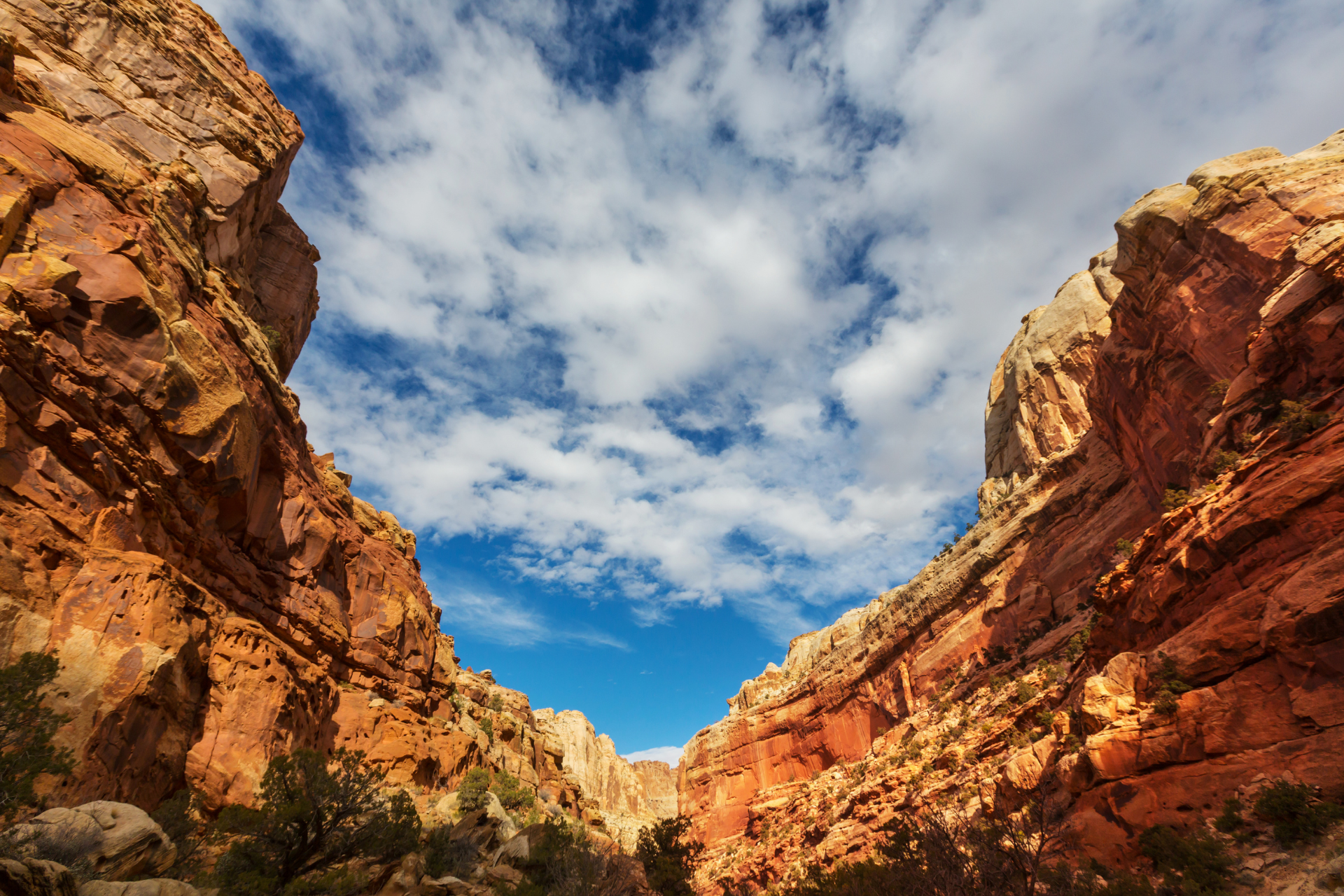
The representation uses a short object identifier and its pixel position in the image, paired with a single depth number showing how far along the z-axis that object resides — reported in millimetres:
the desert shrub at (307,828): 12000
